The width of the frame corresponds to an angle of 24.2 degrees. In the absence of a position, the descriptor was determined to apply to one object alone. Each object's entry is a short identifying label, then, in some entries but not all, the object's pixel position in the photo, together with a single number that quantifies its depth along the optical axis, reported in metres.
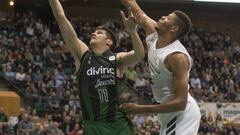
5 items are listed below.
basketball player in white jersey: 4.72
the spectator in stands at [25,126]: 14.90
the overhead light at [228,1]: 28.01
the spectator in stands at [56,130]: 15.39
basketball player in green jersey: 5.29
